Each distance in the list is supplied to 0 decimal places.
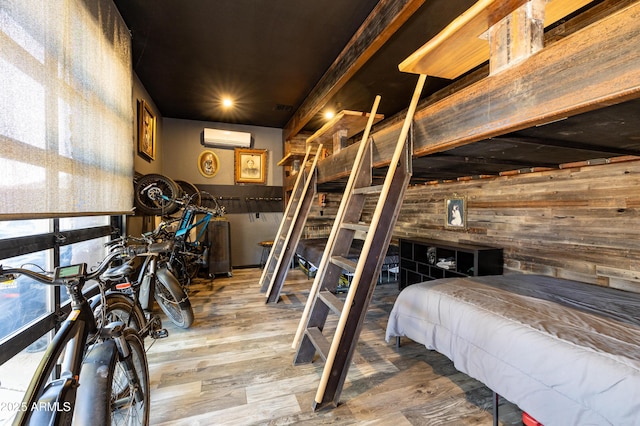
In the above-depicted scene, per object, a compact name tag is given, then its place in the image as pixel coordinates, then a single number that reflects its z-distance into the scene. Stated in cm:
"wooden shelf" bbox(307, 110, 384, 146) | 229
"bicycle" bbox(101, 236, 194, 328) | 162
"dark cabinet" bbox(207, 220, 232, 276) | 445
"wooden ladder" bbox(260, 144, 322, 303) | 320
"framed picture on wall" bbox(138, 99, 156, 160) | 325
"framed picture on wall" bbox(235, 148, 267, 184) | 520
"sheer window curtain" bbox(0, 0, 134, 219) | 111
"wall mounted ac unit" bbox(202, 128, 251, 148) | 487
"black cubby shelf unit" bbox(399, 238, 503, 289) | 283
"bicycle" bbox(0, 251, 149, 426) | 82
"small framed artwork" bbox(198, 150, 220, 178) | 500
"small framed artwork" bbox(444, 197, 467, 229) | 338
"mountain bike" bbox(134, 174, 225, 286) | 305
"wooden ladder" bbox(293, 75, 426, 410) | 155
